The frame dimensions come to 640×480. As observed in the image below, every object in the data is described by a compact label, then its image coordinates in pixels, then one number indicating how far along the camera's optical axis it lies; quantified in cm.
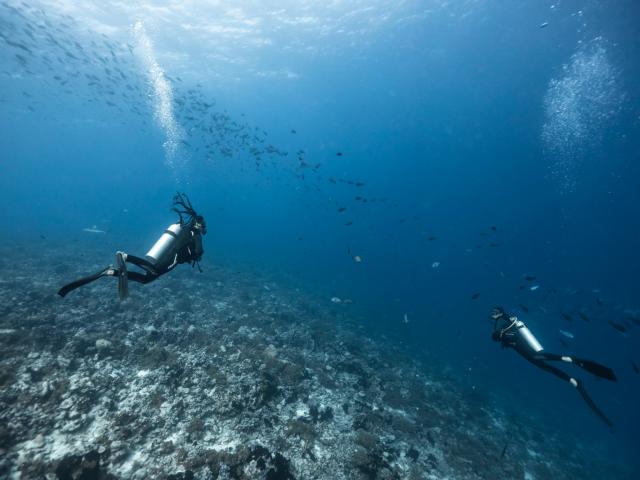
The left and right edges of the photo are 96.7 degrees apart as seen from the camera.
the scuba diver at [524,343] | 825
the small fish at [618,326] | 1237
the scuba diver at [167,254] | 616
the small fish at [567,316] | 1378
